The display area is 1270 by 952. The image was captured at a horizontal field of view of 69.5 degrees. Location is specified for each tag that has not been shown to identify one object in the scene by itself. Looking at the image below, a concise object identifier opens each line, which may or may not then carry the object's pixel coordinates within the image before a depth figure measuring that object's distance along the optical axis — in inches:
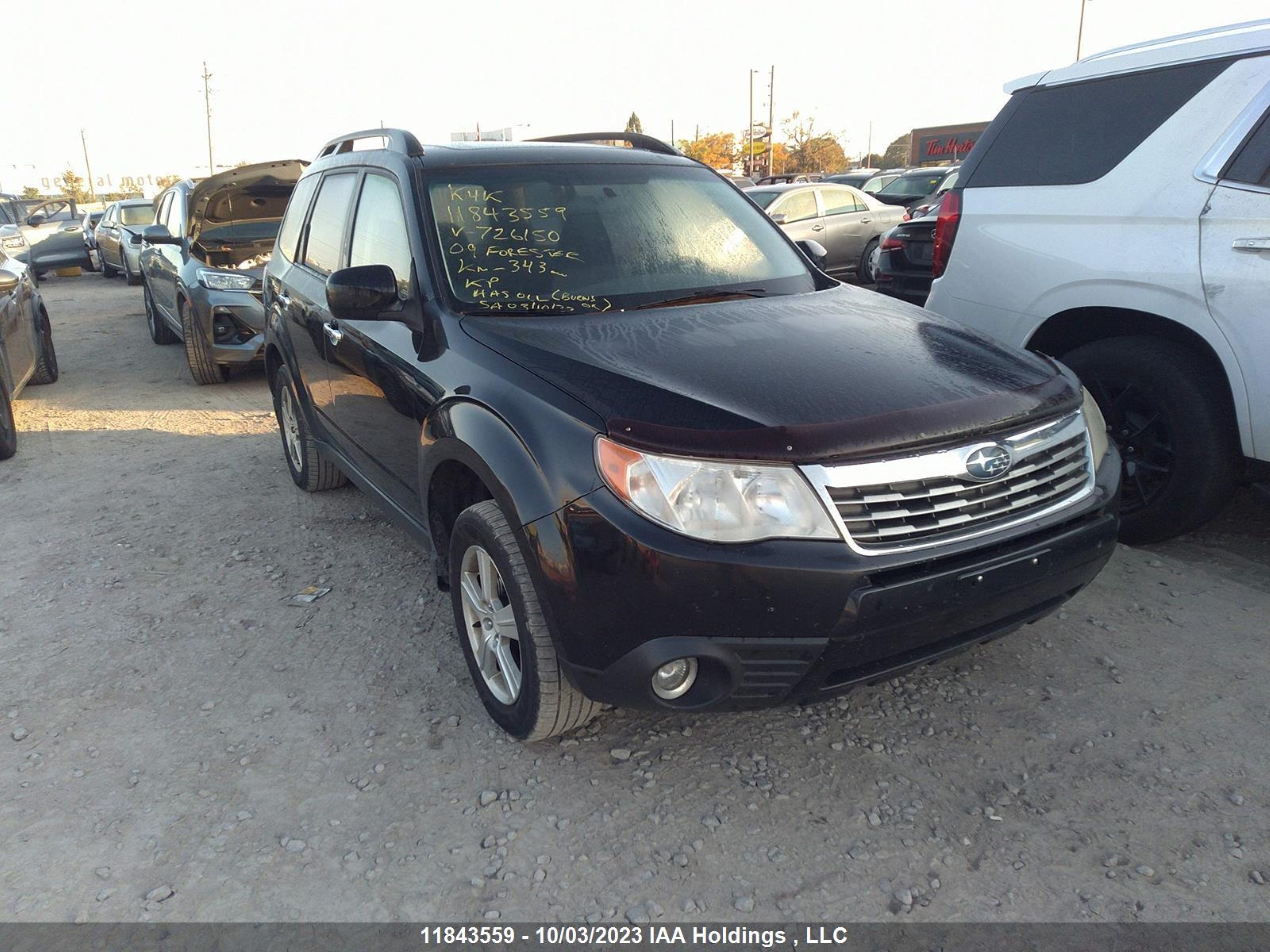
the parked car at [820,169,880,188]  900.6
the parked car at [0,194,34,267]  345.4
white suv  132.7
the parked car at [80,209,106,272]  732.7
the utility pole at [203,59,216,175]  2440.9
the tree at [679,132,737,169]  2450.8
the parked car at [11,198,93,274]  694.5
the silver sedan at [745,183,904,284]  490.9
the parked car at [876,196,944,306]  203.9
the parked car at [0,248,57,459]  231.0
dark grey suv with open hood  294.7
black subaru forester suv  85.0
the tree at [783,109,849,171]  2380.7
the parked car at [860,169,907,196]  816.3
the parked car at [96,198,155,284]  558.9
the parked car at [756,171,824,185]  846.9
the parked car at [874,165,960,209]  700.0
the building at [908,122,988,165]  1756.9
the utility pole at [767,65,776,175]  2361.0
